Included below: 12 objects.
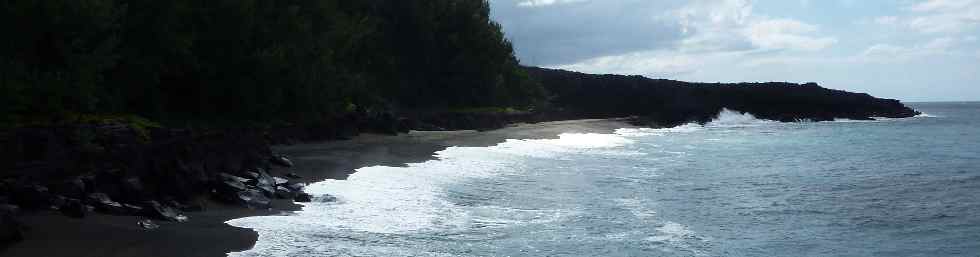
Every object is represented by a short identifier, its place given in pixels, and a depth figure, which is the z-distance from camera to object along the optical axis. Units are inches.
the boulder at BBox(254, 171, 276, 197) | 626.8
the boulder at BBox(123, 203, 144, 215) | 511.8
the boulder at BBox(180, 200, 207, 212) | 550.8
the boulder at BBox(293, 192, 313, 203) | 621.6
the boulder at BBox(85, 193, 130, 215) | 508.7
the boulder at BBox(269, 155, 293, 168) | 835.5
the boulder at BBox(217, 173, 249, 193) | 598.9
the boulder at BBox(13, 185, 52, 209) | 496.4
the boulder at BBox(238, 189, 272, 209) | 584.9
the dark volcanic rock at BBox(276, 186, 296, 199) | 632.4
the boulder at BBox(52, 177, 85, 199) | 518.3
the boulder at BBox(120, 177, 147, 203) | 543.5
